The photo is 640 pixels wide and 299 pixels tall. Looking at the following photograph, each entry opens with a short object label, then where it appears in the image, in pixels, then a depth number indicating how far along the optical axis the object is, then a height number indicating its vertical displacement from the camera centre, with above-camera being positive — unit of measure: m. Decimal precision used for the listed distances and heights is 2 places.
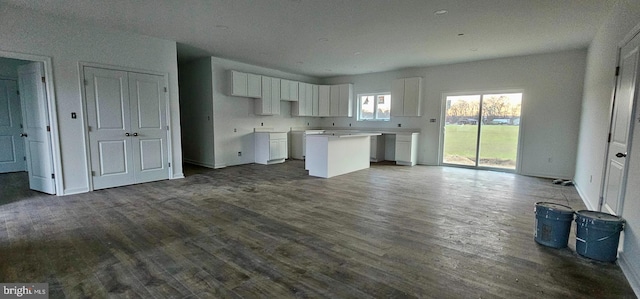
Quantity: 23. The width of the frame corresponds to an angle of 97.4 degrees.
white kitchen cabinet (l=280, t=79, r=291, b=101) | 8.09 +0.89
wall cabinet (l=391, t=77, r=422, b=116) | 7.65 +0.69
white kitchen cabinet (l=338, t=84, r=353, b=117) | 9.05 +0.68
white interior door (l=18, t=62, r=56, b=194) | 4.21 -0.13
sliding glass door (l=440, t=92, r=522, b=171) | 6.57 -0.20
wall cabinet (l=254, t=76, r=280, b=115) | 7.57 +0.60
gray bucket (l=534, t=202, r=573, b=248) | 2.62 -0.96
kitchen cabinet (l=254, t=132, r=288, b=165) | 7.53 -0.73
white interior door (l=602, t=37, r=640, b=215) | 2.56 -0.05
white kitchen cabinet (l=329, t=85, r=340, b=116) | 9.25 +0.69
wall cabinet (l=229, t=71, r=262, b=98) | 6.87 +0.90
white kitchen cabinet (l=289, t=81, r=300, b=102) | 8.40 +0.90
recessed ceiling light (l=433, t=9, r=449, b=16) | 3.69 +1.46
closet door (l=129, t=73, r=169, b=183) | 5.07 -0.14
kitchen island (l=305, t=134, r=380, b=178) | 5.82 -0.72
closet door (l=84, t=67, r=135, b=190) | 4.59 -0.12
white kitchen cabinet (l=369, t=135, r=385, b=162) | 8.23 -0.79
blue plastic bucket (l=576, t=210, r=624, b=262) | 2.35 -0.96
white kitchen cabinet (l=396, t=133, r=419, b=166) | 7.57 -0.73
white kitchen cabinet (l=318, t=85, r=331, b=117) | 9.38 +0.72
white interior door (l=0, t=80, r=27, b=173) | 5.95 -0.21
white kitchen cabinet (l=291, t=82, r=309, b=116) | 8.72 +0.55
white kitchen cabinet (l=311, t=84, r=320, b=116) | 9.18 +0.67
